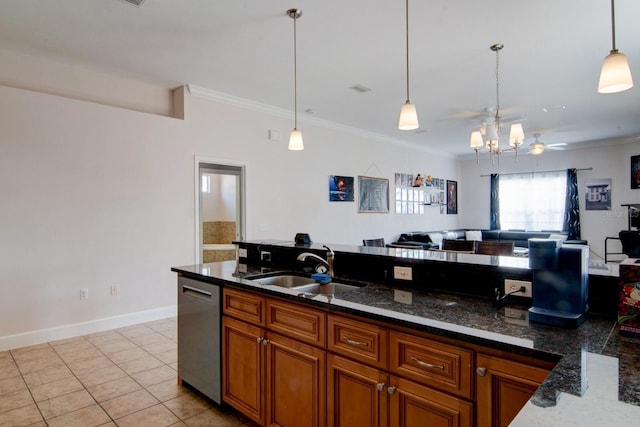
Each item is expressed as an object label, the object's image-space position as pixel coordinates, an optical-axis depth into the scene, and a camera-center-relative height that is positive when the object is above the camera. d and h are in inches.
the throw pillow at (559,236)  302.5 -19.8
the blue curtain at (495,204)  386.6 +9.0
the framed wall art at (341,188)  257.8 +17.8
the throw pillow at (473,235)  358.9 -21.9
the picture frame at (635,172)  302.7 +33.0
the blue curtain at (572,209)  335.3 +2.9
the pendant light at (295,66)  115.6 +63.2
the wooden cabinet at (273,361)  70.1 -31.3
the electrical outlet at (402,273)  83.3 -13.8
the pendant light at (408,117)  98.4 +25.8
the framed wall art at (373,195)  281.4 +14.8
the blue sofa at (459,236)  297.7 -21.9
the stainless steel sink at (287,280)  102.1 -19.0
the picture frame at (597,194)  322.7 +16.0
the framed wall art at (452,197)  398.3 +17.1
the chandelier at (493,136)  177.2 +38.7
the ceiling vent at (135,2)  109.4 +63.7
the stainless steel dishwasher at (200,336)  93.2 -32.8
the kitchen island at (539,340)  32.9 -17.0
